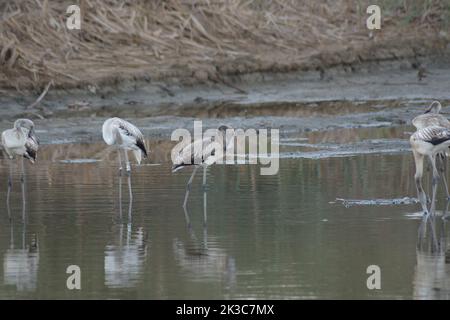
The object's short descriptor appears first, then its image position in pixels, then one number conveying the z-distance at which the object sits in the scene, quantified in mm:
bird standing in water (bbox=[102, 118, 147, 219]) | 13289
